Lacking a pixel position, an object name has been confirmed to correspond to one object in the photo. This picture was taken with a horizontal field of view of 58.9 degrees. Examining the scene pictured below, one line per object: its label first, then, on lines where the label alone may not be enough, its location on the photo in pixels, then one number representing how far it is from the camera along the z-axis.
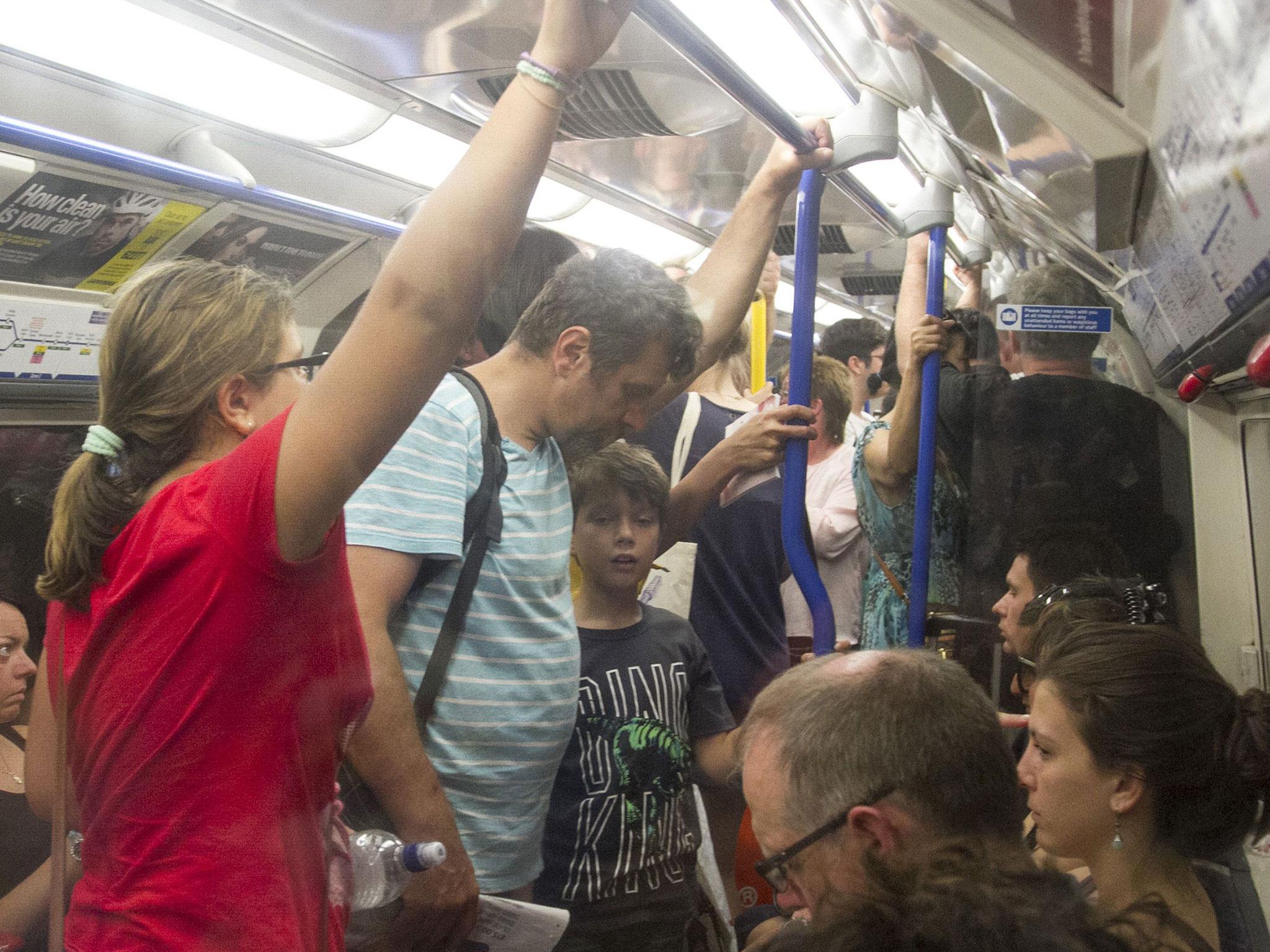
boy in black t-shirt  1.39
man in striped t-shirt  1.08
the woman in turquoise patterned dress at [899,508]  1.93
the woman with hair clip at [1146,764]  1.42
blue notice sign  1.71
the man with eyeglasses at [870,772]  1.05
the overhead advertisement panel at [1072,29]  0.94
